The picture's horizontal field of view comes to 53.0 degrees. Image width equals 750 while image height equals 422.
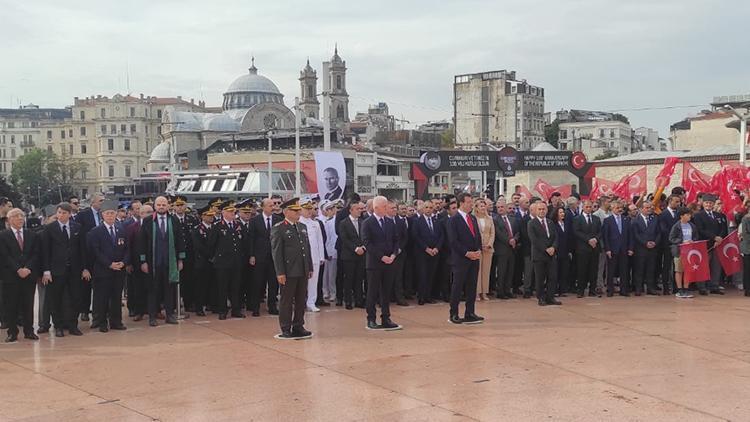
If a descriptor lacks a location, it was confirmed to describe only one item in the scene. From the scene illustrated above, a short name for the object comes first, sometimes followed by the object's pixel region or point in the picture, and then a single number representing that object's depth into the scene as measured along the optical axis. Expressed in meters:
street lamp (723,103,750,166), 19.49
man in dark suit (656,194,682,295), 12.95
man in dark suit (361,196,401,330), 9.73
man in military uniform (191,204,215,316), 11.12
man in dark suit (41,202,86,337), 9.57
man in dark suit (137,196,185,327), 10.34
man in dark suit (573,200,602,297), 12.61
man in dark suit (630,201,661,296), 12.80
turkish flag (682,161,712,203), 15.47
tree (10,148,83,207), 113.19
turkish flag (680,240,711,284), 12.53
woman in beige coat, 11.89
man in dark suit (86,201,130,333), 9.88
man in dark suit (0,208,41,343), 9.20
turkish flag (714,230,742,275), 13.03
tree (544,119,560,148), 102.63
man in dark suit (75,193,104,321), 10.04
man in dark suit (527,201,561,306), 11.58
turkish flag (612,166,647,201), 17.27
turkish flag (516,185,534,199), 15.40
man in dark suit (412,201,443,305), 12.02
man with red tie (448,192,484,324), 10.02
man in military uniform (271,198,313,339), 9.12
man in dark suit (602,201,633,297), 12.79
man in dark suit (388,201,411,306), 11.73
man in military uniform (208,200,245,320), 10.73
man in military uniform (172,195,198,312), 11.10
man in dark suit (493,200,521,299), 12.50
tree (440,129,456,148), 110.62
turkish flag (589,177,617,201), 17.92
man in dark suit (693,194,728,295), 12.90
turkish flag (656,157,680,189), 15.73
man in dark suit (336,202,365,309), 11.62
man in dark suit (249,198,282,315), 11.10
